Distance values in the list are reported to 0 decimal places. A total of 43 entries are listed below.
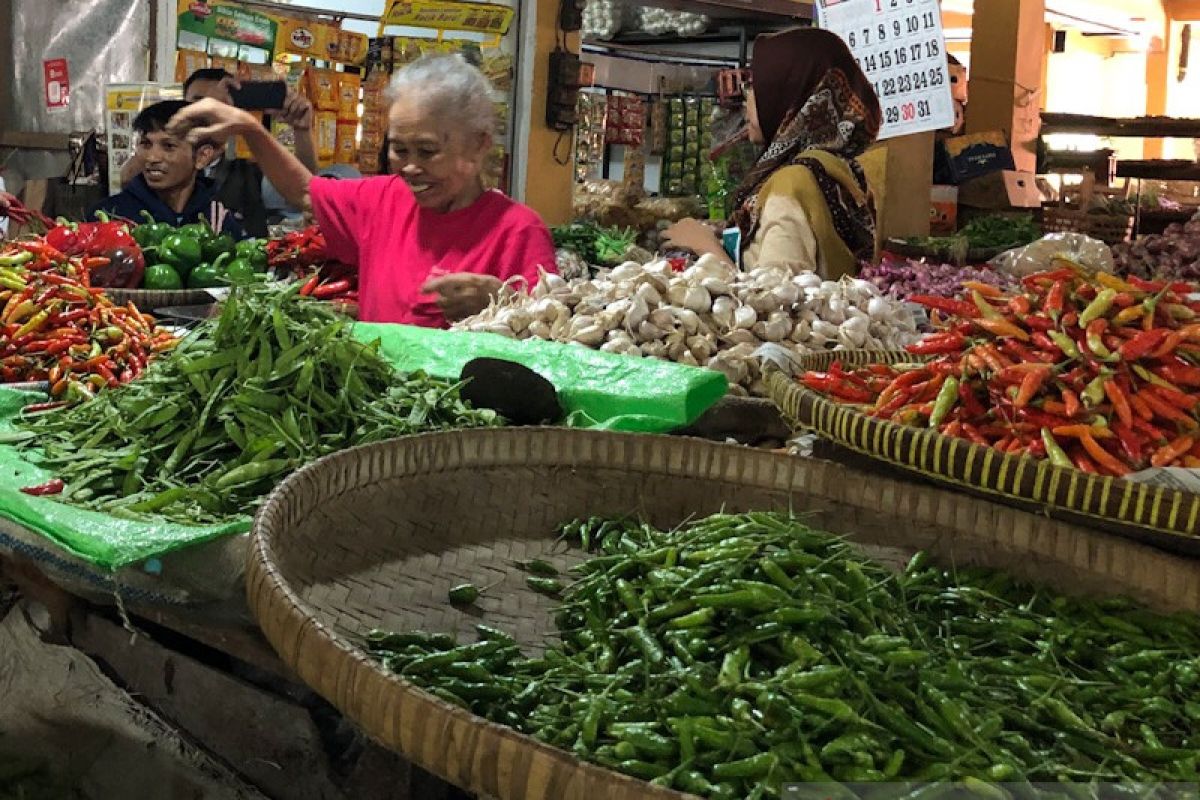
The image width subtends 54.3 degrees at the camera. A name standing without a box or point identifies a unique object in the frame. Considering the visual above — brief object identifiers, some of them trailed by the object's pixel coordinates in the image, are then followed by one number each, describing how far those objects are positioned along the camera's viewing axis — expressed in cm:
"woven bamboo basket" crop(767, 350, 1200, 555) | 192
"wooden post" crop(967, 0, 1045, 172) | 980
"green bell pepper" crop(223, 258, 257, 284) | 454
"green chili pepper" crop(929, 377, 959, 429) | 238
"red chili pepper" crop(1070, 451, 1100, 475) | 220
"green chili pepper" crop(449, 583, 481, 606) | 204
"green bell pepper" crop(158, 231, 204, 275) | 481
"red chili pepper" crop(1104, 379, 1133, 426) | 224
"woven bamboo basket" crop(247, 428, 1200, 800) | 167
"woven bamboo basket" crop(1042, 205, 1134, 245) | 769
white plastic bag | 554
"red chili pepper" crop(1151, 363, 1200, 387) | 233
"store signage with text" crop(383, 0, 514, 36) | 773
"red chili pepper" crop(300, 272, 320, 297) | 457
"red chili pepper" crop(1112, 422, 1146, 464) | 220
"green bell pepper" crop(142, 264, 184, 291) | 466
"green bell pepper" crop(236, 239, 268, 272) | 490
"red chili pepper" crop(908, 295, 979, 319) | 272
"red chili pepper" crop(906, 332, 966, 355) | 264
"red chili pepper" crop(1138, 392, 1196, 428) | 225
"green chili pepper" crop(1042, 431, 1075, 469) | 216
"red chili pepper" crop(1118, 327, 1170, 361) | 233
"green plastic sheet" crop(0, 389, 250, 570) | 194
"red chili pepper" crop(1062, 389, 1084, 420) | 228
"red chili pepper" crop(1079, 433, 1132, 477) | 217
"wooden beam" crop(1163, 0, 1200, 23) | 1692
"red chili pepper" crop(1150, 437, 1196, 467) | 216
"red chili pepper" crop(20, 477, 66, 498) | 230
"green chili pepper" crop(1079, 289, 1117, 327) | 245
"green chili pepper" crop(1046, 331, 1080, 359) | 239
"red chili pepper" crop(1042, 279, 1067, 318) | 250
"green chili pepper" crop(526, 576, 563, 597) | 212
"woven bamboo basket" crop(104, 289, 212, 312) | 431
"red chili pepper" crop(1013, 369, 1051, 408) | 231
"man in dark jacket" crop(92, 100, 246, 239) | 590
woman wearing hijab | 447
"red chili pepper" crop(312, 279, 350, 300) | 467
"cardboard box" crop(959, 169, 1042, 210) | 864
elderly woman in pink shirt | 427
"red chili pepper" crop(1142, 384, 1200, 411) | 228
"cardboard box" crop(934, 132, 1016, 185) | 878
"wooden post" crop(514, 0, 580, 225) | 848
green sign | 720
